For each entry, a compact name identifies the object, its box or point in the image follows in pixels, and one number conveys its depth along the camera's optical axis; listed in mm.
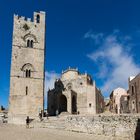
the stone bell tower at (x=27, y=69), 22057
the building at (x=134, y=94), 20668
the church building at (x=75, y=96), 25128
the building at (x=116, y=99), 29321
